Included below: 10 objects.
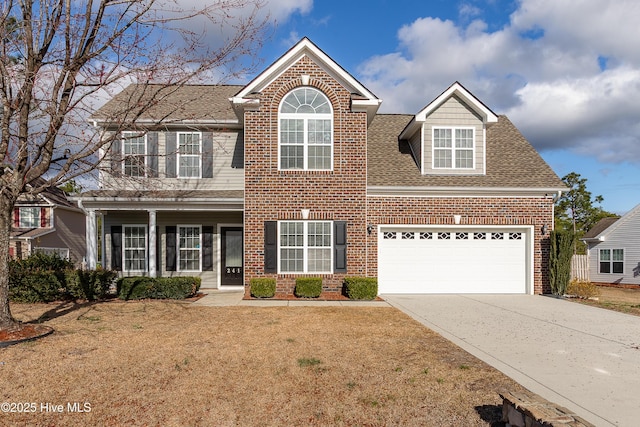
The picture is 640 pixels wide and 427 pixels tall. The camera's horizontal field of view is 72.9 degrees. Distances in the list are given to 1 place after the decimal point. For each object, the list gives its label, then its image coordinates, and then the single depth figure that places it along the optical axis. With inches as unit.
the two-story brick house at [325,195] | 526.3
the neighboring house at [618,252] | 967.0
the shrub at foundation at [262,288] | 504.4
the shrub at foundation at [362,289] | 501.0
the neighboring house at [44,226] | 868.6
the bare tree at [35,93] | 307.1
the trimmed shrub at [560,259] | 538.3
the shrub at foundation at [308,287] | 506.6
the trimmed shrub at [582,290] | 541.0
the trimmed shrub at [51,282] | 461.1
